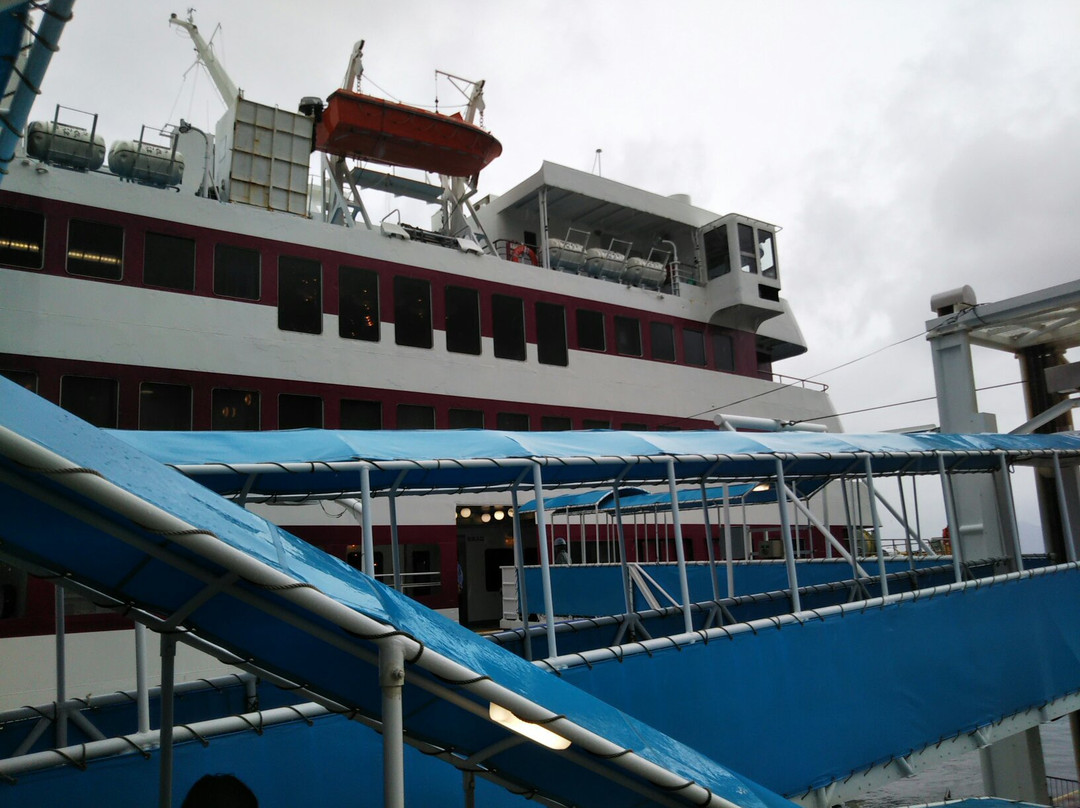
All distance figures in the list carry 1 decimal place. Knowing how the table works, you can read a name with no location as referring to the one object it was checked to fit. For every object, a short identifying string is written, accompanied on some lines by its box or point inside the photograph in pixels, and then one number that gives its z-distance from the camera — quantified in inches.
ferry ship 535.8
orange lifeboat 671.1
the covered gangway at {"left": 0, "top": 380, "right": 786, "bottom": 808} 94.6
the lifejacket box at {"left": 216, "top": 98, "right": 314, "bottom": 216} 633.6
